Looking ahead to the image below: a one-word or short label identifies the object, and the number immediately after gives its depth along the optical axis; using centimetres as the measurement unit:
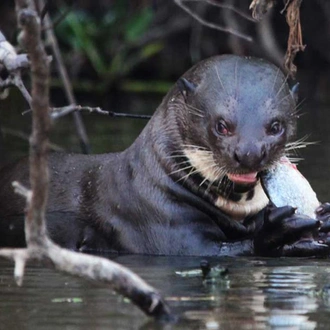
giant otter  1031
